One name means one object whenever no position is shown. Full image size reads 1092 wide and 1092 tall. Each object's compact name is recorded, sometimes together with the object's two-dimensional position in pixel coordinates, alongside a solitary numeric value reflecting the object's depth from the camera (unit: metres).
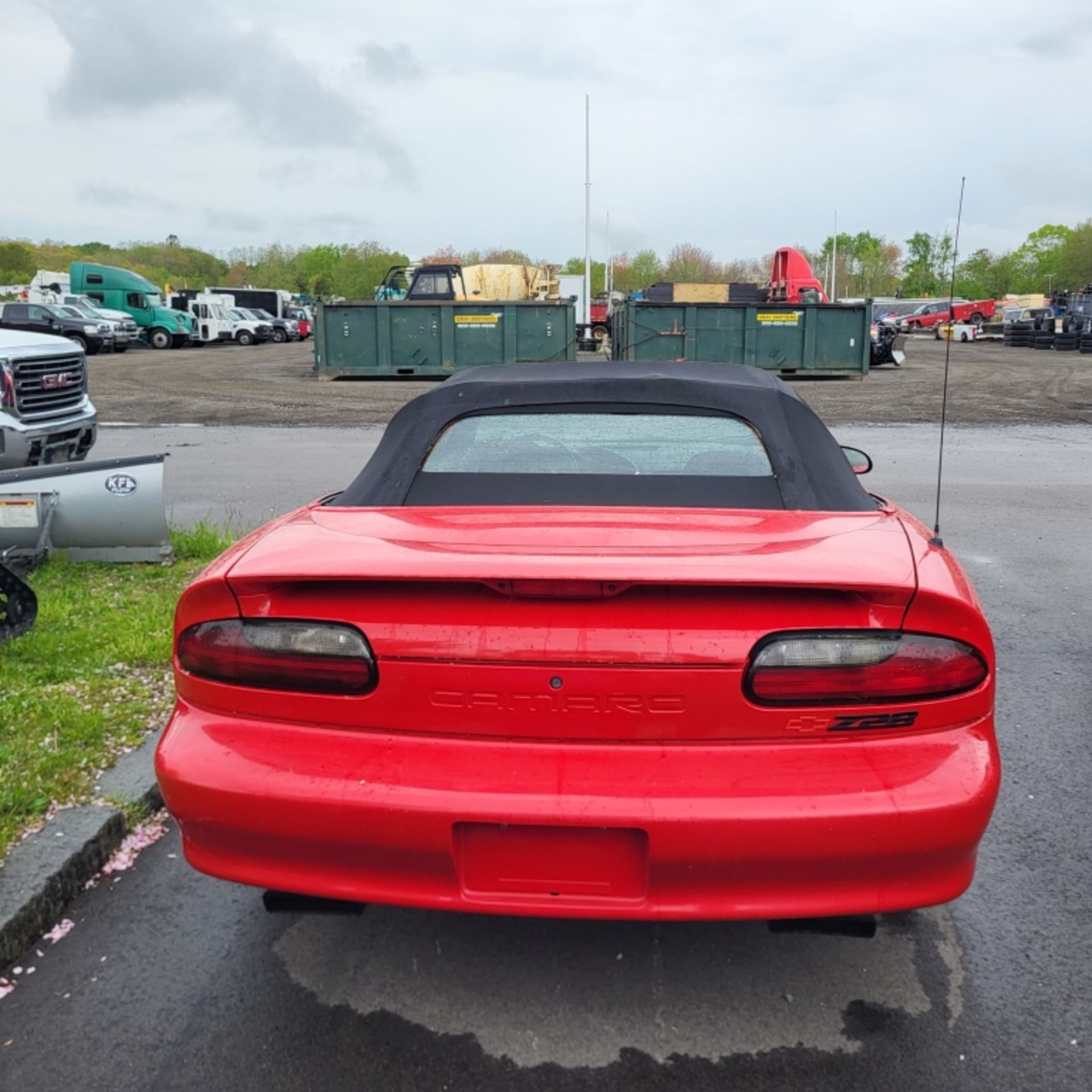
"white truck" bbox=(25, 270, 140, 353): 41.12
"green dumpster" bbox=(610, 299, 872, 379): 25.53
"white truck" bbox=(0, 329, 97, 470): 7.57
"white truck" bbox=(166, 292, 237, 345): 49.78
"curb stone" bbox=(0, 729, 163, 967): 2.88
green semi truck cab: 45.97
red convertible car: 2.22
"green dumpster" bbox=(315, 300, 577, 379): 25.33
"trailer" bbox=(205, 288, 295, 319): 64.81
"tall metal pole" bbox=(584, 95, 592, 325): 38.34
